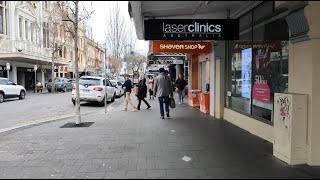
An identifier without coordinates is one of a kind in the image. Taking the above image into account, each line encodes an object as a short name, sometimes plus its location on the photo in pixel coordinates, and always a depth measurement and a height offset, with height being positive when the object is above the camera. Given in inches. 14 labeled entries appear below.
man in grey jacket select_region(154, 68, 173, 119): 512.7 -13.7
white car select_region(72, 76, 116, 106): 788.0 -20.9
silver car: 1556.3 -23.9
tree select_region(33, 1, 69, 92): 1478.6 +182.6
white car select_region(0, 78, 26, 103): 951.2 -28.3
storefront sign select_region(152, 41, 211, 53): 530.3 +46.8
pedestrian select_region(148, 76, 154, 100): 1002.7 -16.6
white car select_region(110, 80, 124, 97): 1109.9 -33.4
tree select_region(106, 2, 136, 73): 1550.2 +160.1
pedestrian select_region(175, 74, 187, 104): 758.3 -16.4
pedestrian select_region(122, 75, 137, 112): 669.0 -17.0
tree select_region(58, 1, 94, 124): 447.8 +74.5
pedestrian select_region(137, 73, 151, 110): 669.3 -17.8
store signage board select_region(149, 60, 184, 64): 1060.5 +50.9
